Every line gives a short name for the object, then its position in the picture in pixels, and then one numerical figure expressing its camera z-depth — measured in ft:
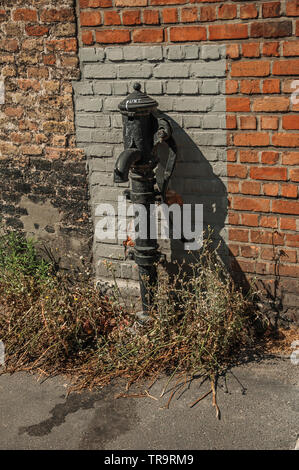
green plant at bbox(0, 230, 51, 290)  14.26
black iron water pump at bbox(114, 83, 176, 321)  11.44
